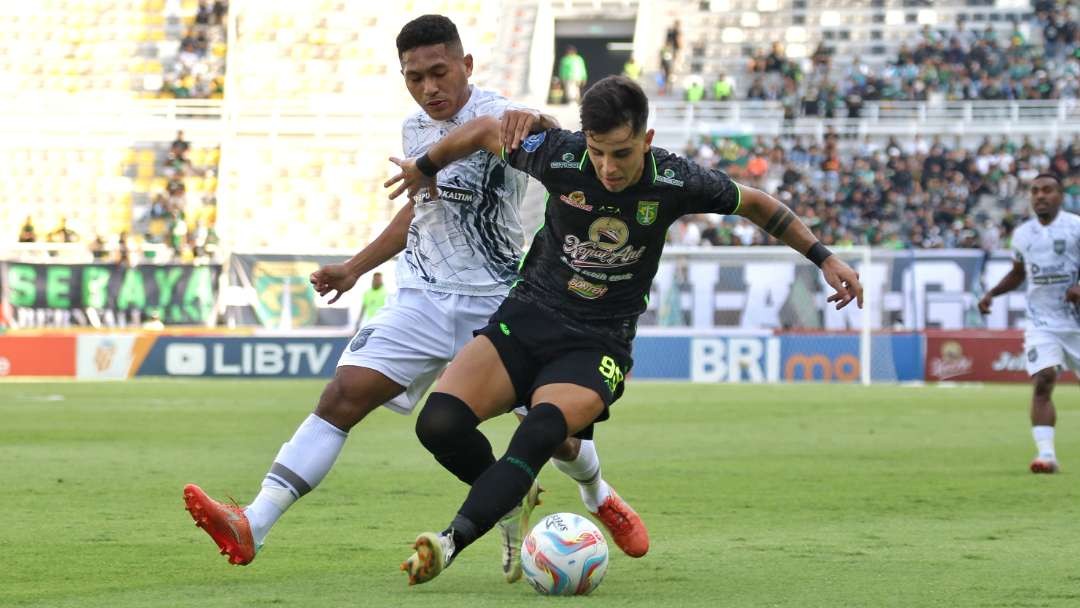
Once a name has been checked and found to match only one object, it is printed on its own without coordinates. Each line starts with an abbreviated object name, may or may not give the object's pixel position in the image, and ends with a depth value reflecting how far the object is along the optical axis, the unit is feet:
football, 39.32
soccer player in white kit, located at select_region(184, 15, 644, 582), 42.83
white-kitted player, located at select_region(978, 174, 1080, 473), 83.66
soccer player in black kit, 39.88
